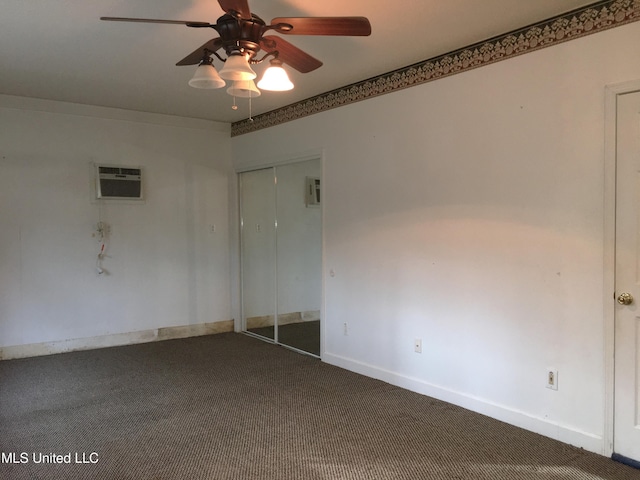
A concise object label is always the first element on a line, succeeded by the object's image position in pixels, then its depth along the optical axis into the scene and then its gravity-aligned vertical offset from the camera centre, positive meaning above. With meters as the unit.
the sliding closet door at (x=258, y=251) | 5.32 -0.27
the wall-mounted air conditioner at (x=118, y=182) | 5.00 +0.54
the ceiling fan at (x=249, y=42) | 2.06 +0.90
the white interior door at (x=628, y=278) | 2.49 -0.31
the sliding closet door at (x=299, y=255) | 4.66 -0.28
